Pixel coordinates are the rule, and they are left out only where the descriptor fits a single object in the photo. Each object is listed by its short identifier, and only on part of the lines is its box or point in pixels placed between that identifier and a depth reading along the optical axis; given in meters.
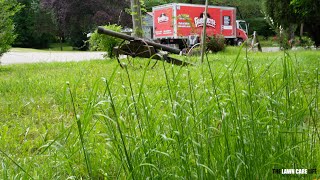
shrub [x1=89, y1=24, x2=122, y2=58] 12.06
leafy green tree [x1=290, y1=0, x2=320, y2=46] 9.73
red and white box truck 23.38
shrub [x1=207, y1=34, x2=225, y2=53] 17.95
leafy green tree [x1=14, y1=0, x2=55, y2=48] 45.22
